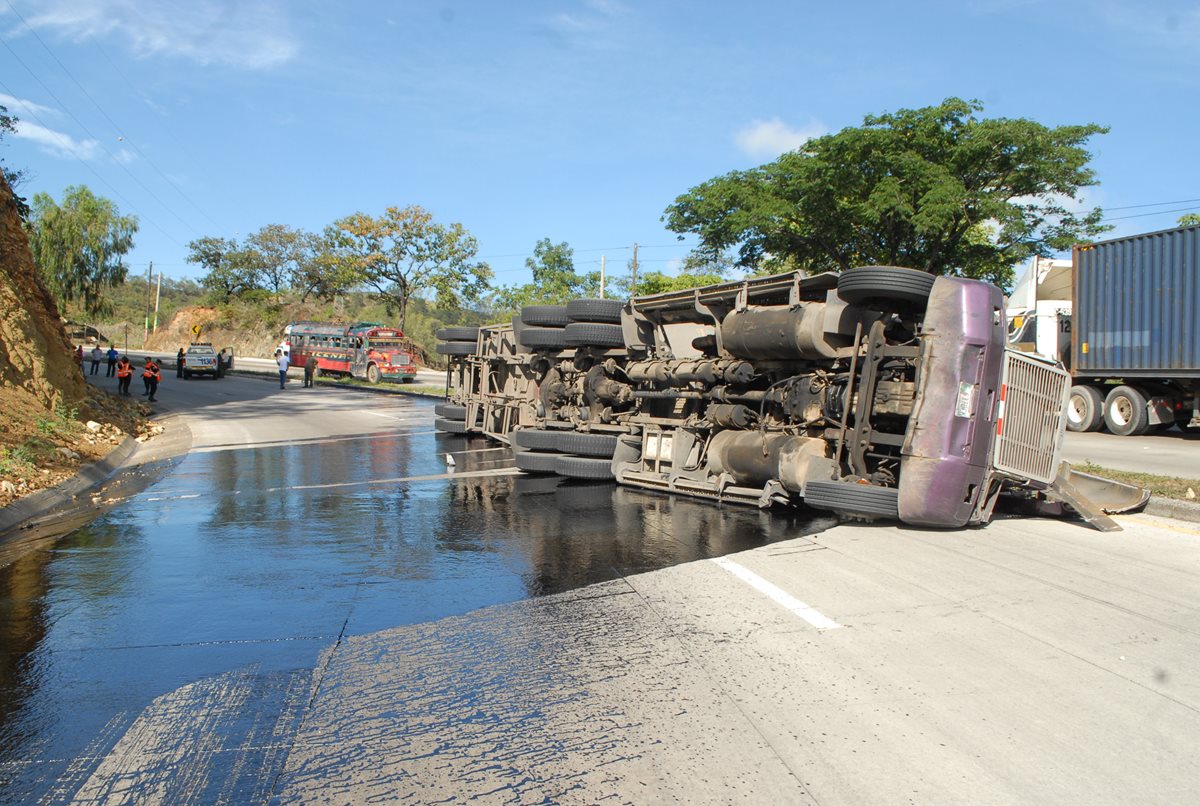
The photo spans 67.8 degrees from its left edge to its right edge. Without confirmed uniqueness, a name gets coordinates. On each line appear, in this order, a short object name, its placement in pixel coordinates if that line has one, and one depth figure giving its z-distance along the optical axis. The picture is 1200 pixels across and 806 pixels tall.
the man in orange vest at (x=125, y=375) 28.05
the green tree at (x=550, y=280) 57.28
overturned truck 7.21
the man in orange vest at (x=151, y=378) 27.92
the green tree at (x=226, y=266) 76.44
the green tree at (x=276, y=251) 75.81
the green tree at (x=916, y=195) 26.44
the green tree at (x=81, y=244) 54.59
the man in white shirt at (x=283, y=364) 36.31
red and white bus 43.56
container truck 17.34
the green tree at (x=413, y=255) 53.75
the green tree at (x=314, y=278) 73.56
